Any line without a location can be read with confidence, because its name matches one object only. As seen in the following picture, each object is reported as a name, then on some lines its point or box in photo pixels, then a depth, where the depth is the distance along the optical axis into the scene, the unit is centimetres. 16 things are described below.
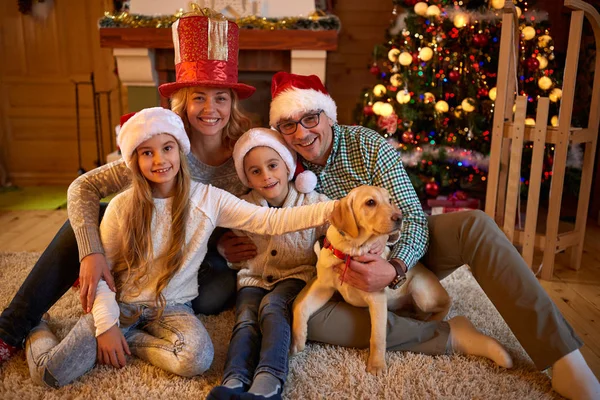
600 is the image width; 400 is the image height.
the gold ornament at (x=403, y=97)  323
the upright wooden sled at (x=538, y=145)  233
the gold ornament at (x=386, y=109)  324
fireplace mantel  337
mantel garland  336
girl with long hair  152
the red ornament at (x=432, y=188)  332
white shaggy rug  147
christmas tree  319
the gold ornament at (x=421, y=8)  318
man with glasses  147
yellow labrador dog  147
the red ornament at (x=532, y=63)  316
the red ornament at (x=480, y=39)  318
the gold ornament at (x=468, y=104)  318
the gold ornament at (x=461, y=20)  313
